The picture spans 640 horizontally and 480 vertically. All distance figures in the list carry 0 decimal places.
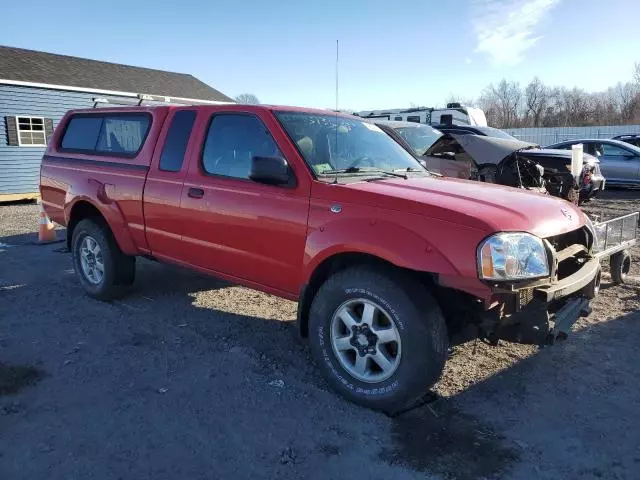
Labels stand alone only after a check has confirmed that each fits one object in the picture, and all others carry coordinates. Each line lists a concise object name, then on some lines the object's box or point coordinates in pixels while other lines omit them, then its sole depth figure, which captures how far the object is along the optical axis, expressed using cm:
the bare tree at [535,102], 7300
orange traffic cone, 866
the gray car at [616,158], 1516
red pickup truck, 306
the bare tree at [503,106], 7487
